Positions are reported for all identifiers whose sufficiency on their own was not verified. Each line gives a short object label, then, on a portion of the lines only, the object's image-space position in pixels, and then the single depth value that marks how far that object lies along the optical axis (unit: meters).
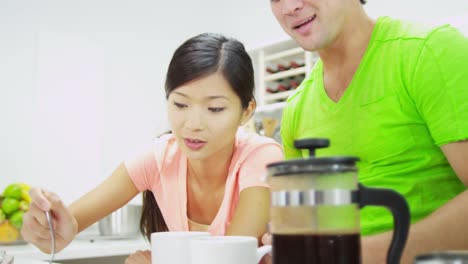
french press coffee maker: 0.53
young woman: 1.16
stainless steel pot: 2.46
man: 0.91
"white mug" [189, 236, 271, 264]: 0.66
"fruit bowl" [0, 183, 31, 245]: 2.06
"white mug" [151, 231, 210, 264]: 0.75
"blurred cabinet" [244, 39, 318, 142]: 2.76
